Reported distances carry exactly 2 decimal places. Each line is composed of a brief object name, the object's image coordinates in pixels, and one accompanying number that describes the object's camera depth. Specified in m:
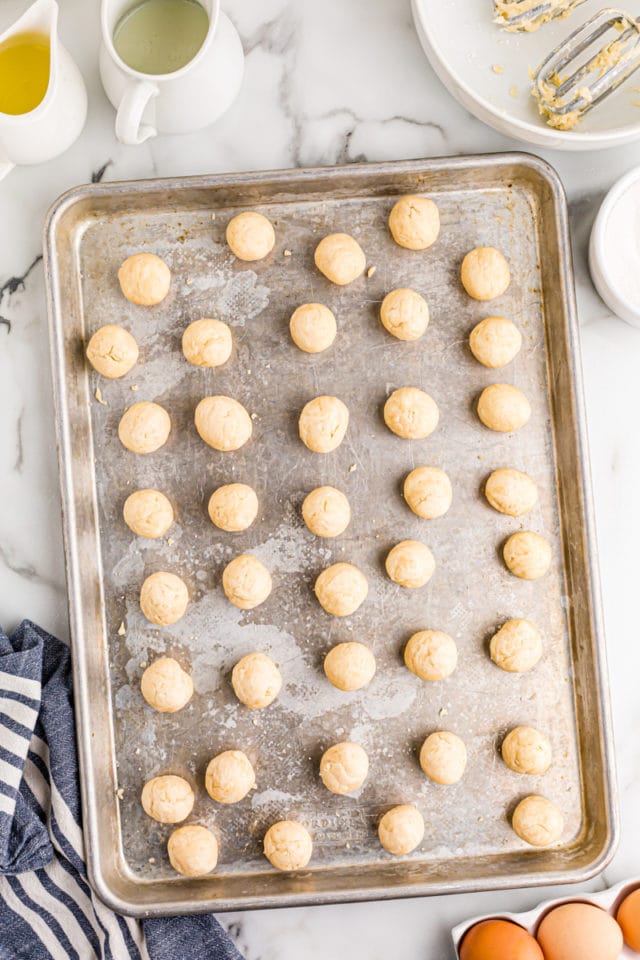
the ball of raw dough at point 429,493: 1.09
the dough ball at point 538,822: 1.08
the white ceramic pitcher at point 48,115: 1.02
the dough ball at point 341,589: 1.08
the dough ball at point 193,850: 1.08
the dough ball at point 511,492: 1.09
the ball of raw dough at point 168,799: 1.09
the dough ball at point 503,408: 1.09
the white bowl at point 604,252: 1.09
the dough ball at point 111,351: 1.10
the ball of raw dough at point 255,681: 1.08
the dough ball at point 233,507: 1.09
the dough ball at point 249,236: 1.11
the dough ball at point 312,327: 1.10
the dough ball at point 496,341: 1.09
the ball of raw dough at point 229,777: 1.08
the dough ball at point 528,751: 1.08
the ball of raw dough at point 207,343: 1.10
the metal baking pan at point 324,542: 1.12
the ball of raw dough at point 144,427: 1.10
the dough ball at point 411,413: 1.09
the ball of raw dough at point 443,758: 1.08
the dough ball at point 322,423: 1.09
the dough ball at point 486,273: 1.10
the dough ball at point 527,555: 1.09
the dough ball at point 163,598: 1.09
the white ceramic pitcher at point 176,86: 1.00
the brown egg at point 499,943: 1.06
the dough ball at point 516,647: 1.09
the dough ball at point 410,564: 1.09
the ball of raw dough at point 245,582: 1.08
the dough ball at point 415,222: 1.10
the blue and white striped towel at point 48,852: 1.10
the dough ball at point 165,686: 1.09
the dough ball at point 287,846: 1.08
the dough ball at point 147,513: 1.10
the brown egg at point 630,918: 1.09
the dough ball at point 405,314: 1.10
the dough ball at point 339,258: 1.10
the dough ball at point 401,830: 1.07
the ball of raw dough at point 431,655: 1.08
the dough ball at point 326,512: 1.09
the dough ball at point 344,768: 1.08
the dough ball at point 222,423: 1.09
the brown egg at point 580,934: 1.06
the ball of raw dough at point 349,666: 1.08
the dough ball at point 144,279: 1.10
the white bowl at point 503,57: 1.11
